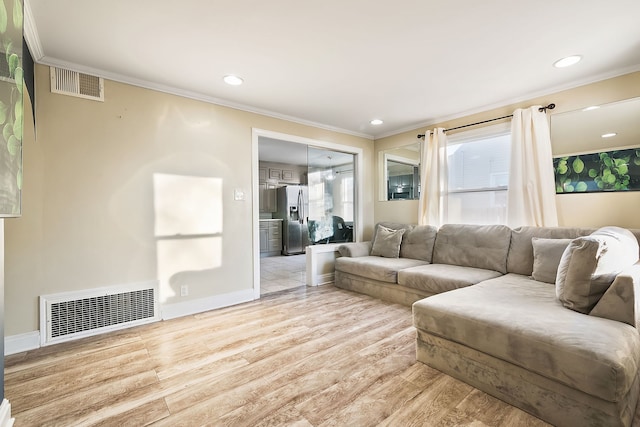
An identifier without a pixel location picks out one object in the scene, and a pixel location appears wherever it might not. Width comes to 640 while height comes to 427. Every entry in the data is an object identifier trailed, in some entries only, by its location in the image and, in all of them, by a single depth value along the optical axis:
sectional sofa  1.27
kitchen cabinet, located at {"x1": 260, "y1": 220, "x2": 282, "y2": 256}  6.92
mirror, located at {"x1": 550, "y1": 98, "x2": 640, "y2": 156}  2.50
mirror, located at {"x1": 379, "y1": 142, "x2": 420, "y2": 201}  4.27
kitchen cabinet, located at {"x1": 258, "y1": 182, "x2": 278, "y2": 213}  7.27
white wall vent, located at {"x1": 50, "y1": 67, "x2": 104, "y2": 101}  2.35
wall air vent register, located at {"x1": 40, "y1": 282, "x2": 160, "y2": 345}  2.30
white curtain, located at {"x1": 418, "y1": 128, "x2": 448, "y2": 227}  3.82
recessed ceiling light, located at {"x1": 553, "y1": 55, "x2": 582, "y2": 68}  2.31
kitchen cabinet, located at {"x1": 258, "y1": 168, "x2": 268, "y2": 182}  7.14
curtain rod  2.89
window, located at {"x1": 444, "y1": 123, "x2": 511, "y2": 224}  3.37
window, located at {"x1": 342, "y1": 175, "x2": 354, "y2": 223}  4.71
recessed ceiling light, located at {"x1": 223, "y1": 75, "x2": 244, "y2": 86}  2.65
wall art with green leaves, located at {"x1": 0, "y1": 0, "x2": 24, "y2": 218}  1.19
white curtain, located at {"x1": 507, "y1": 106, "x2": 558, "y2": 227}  2.89
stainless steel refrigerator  7.18
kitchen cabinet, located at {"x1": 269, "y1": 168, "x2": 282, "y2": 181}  7.30
